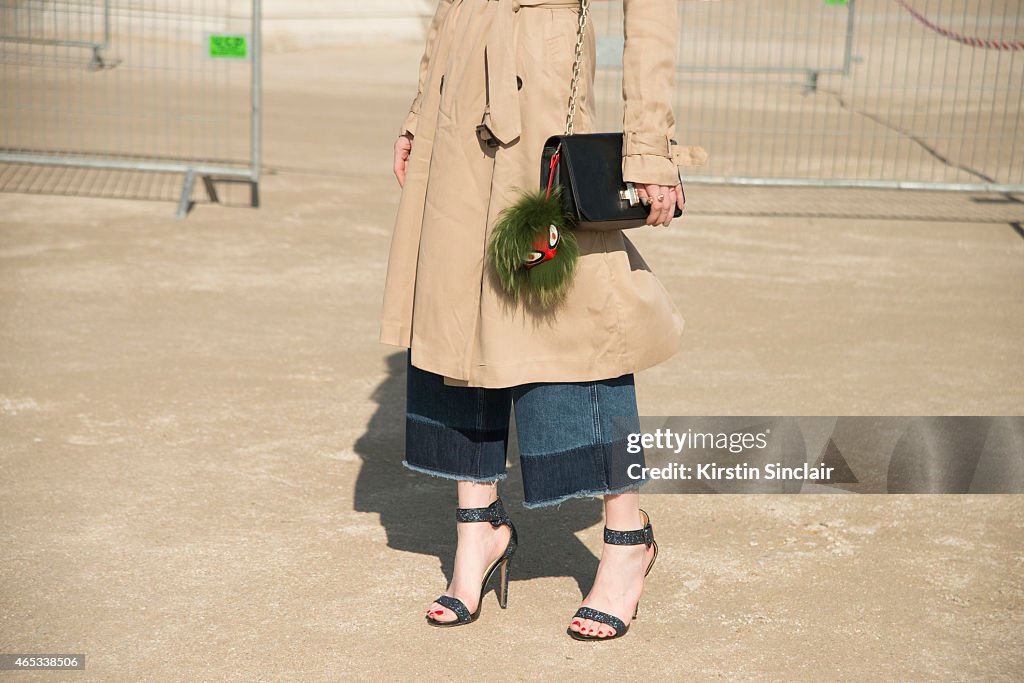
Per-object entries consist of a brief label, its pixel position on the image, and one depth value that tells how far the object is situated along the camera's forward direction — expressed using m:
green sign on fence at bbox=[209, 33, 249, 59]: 8.60
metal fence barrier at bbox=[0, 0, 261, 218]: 8.55
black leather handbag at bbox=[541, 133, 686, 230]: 2.69
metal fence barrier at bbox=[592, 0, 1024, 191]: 10.41
